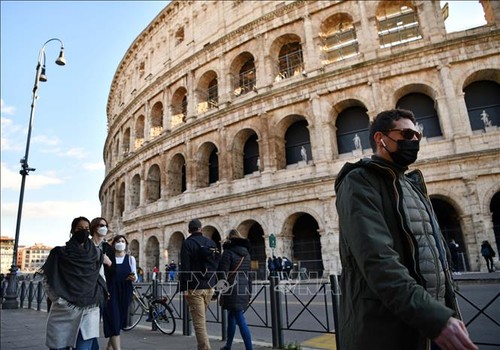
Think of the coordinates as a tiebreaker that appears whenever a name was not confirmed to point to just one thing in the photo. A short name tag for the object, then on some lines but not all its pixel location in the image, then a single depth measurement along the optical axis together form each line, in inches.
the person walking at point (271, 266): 573.0
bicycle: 266.9
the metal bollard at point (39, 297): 421.0
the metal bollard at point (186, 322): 243.1
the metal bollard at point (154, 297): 269.6
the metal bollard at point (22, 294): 473.7
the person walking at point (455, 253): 501.8
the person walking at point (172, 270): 716.5
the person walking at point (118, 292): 172.2
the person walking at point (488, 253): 465.7
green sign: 588.4
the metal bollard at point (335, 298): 173.3
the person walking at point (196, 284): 174.6
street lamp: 457.1
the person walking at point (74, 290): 129.9
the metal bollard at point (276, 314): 193.8
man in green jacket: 56.1
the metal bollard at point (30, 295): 452.0
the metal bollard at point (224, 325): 220.4
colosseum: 557.0
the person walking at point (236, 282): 182.9
